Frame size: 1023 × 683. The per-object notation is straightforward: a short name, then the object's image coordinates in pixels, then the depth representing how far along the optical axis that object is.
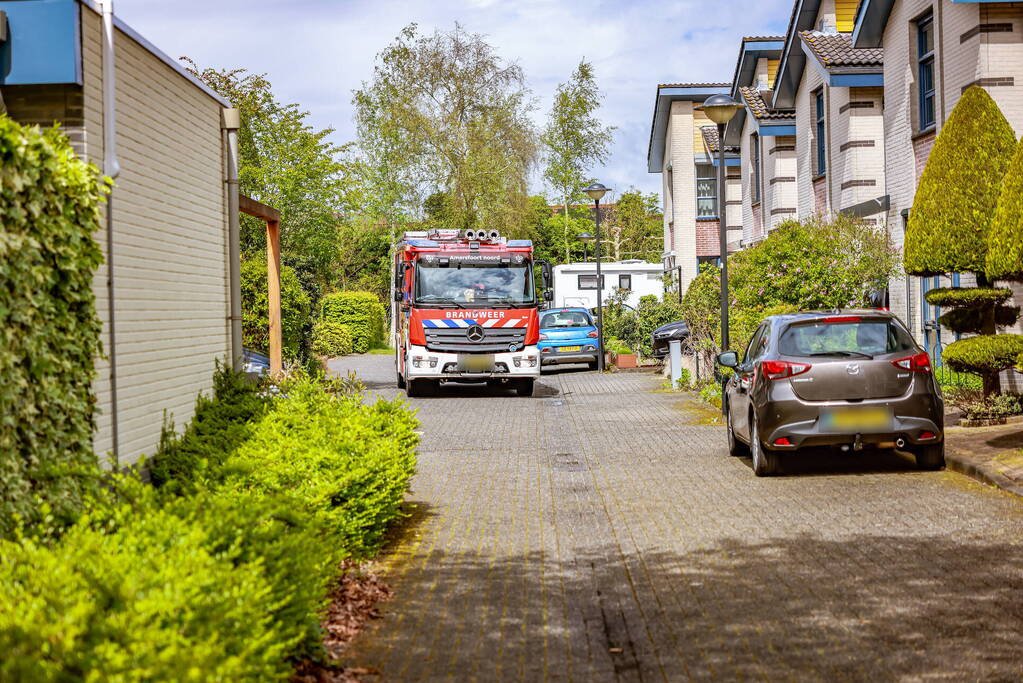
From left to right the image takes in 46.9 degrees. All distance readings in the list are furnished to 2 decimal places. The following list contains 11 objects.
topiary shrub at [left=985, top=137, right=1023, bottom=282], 11.58
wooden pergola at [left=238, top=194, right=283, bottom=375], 13.74
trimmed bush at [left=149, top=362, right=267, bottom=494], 8.17
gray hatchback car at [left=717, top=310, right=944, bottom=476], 10.76
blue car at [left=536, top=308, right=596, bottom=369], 31.17
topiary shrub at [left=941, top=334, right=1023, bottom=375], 13.62
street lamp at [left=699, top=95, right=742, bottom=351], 18.05
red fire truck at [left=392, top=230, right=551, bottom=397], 22.70
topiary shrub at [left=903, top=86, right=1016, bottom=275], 14.47
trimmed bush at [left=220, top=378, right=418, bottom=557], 6.88
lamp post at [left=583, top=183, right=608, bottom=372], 30.36
